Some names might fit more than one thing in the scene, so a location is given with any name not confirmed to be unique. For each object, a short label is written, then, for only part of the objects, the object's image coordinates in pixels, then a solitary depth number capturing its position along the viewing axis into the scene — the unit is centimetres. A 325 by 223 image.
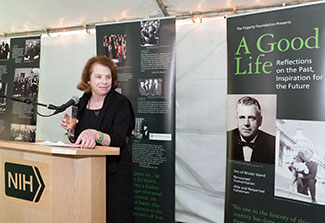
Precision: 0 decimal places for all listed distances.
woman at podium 171
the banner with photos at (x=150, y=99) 272
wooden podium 131
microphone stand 137
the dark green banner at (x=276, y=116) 191
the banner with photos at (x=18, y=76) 348
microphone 136
